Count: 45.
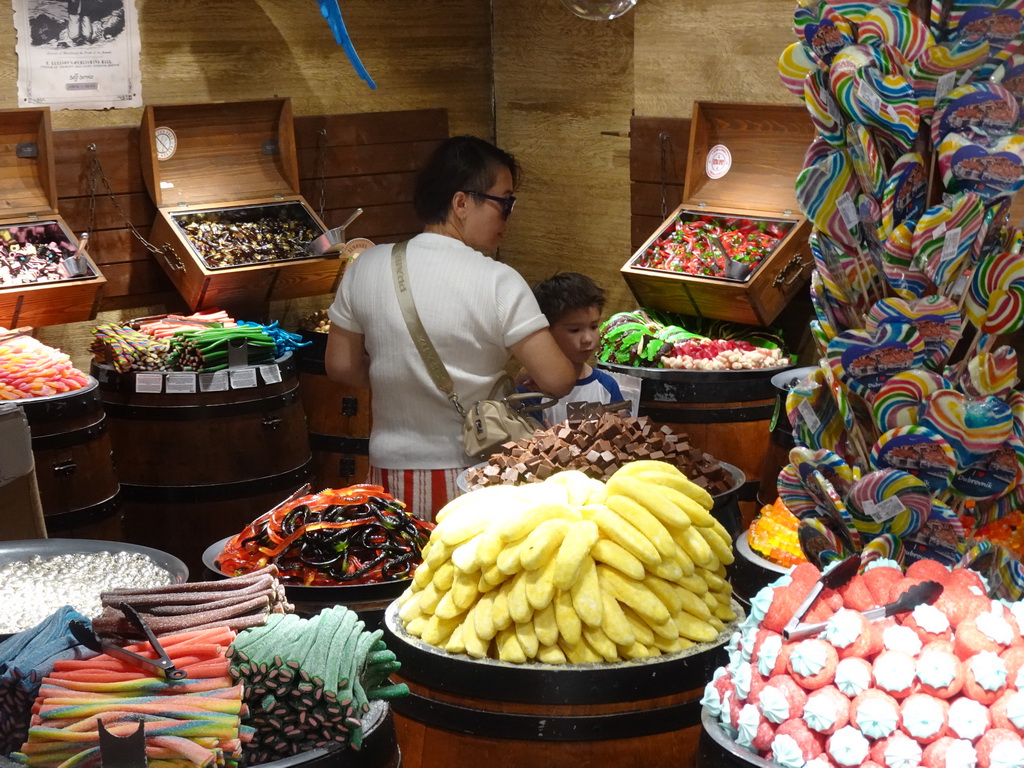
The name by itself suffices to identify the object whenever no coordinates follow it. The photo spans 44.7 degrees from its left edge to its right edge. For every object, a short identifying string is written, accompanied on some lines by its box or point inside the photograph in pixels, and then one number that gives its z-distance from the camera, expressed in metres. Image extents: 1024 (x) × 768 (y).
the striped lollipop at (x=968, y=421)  2.12
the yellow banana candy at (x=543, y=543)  2.19
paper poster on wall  5.48
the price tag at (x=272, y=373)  4.83
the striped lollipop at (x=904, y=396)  2.12
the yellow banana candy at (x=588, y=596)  2.17
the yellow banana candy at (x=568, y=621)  2.16
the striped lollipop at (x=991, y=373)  2.14
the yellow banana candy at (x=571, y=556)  2.17
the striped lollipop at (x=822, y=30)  2.12
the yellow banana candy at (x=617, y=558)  2.21
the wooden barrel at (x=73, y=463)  4.32
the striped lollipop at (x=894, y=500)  2.16
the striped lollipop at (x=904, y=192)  2.12
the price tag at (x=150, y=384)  4.75
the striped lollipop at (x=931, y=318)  2.08
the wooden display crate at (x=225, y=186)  5.68
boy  4.30
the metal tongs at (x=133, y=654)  1.97
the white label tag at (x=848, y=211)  2.19
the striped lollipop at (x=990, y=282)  2.11
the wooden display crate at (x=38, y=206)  5.21
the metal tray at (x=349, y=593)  2.78
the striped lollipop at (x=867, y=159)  2.13
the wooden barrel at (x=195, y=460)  4.75
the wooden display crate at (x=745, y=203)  5.01
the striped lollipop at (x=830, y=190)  2.20
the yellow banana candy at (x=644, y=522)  2.25
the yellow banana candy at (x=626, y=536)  2.22
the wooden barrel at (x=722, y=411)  4.34
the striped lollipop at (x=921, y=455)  2.13
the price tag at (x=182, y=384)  4.74
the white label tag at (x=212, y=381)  4.76
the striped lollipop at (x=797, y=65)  2.23
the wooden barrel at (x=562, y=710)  2.15
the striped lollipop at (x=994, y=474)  2.17
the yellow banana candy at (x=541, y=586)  2.17
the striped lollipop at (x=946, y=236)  2.05
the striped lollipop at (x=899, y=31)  2.07
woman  3.62
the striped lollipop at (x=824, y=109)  2.18
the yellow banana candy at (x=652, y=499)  2.30
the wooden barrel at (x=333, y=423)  5.39
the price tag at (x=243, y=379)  4.79
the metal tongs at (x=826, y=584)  1.85
